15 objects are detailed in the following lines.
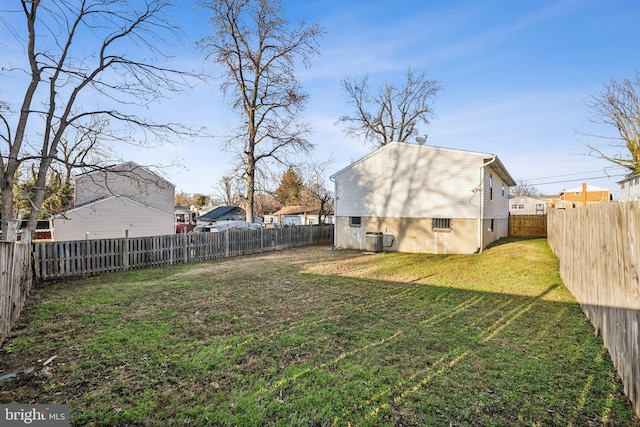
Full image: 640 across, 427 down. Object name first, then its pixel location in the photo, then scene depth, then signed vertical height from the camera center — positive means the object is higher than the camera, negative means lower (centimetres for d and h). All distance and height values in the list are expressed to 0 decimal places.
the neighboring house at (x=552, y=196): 5636 +319
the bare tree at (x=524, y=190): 6388 +523
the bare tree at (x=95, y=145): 721 +238
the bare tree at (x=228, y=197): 4312 +313
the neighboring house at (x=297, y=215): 3744 +9
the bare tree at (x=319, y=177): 2647 +364
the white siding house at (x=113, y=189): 2080 +201
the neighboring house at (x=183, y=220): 3058 -44
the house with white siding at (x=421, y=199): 1279 +74
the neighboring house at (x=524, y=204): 4365 +134
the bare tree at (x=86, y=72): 688 +368
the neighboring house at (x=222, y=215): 3519 +18
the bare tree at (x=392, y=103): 2734 +1059
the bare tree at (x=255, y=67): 1655 +902
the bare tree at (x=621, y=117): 1762 +591
